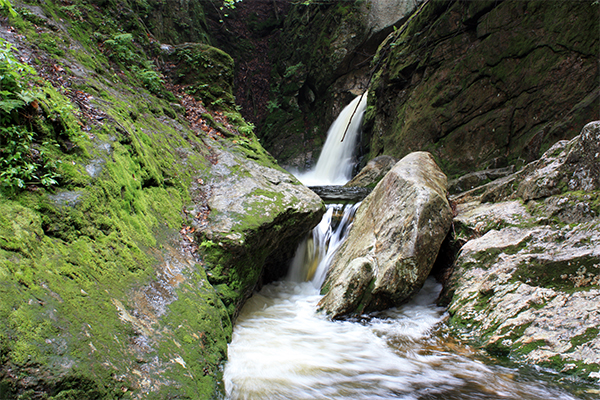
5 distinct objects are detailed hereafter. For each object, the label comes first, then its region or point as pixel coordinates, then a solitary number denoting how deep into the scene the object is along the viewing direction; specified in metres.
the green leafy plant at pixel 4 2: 2.04
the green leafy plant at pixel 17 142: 2.37
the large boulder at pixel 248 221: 4.37
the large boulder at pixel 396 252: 4.82
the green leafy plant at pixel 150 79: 6.79
